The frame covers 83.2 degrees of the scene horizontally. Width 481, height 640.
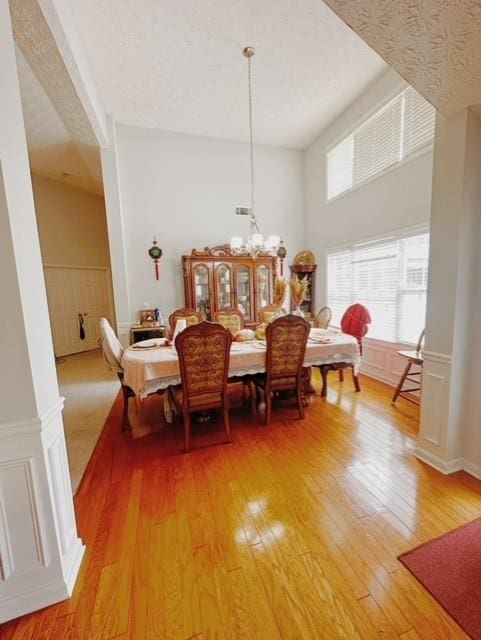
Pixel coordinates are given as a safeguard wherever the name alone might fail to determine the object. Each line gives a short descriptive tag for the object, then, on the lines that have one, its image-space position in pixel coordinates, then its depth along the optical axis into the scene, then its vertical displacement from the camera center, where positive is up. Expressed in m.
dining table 2.35 -0.70
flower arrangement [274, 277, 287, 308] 3.41 -0.05
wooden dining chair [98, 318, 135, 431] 2.62 -0.61
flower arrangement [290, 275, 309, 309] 3.07 -0.06
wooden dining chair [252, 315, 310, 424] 2.55 -0.68
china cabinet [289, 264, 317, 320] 5.22 +0.09
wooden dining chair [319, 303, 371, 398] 3.77 -0.54
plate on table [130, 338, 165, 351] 2.85 -0.58
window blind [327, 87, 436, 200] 3.13 +1.90
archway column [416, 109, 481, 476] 1.78 -0.17
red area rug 1.15 -1.40
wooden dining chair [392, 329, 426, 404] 2.81 -1.13
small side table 4.32 -0.67
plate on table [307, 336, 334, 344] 2.96 -0.62
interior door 6.07 -0.27
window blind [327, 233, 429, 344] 3.34 +0.00
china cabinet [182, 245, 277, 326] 4.57 +0.13
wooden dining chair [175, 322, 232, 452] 2.16 -0.65
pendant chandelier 2.99 +0.59
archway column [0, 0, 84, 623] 1.06 -0.47
